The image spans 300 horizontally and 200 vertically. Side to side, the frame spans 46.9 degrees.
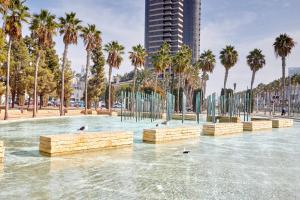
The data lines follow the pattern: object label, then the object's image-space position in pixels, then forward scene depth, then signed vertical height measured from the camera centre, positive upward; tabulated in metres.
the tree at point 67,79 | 70.25 +5.76
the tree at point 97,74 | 79.25 +7.70
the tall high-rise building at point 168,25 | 197.62 +47.51
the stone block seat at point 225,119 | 44.44 -1.34
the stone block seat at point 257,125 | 31.66 -1.55
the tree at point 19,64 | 58.72 +7.25
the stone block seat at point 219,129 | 25.73 -1.53
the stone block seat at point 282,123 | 37.81 -1.52
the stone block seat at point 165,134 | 20.28 -1.59
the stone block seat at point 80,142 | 14.86 -1.61
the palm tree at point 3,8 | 26.58 +9.07
